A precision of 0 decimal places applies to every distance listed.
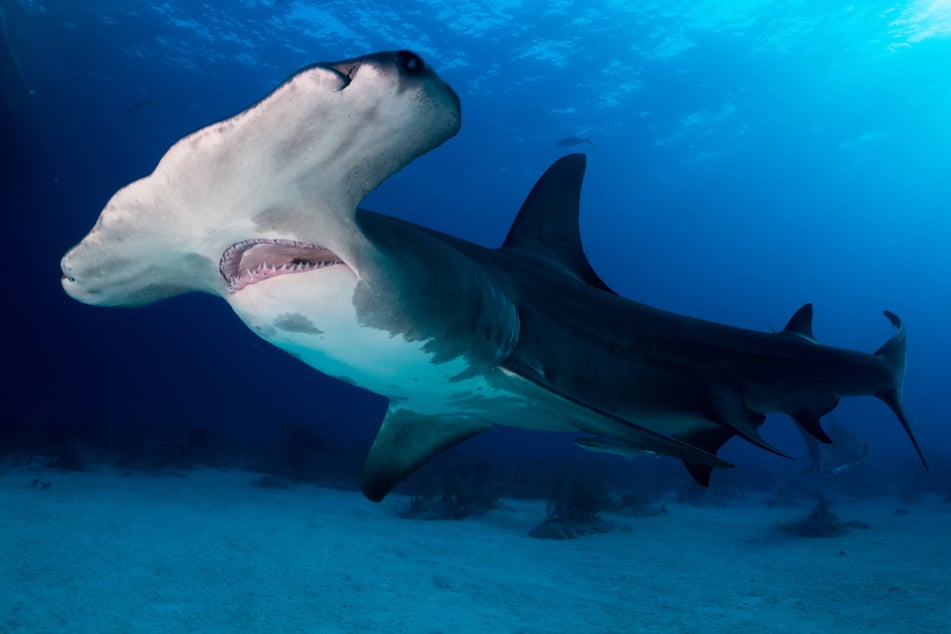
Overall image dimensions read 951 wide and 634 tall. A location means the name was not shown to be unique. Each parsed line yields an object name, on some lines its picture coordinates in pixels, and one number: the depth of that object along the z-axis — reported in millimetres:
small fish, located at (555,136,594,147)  21053
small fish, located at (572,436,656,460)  4635
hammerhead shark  1610
